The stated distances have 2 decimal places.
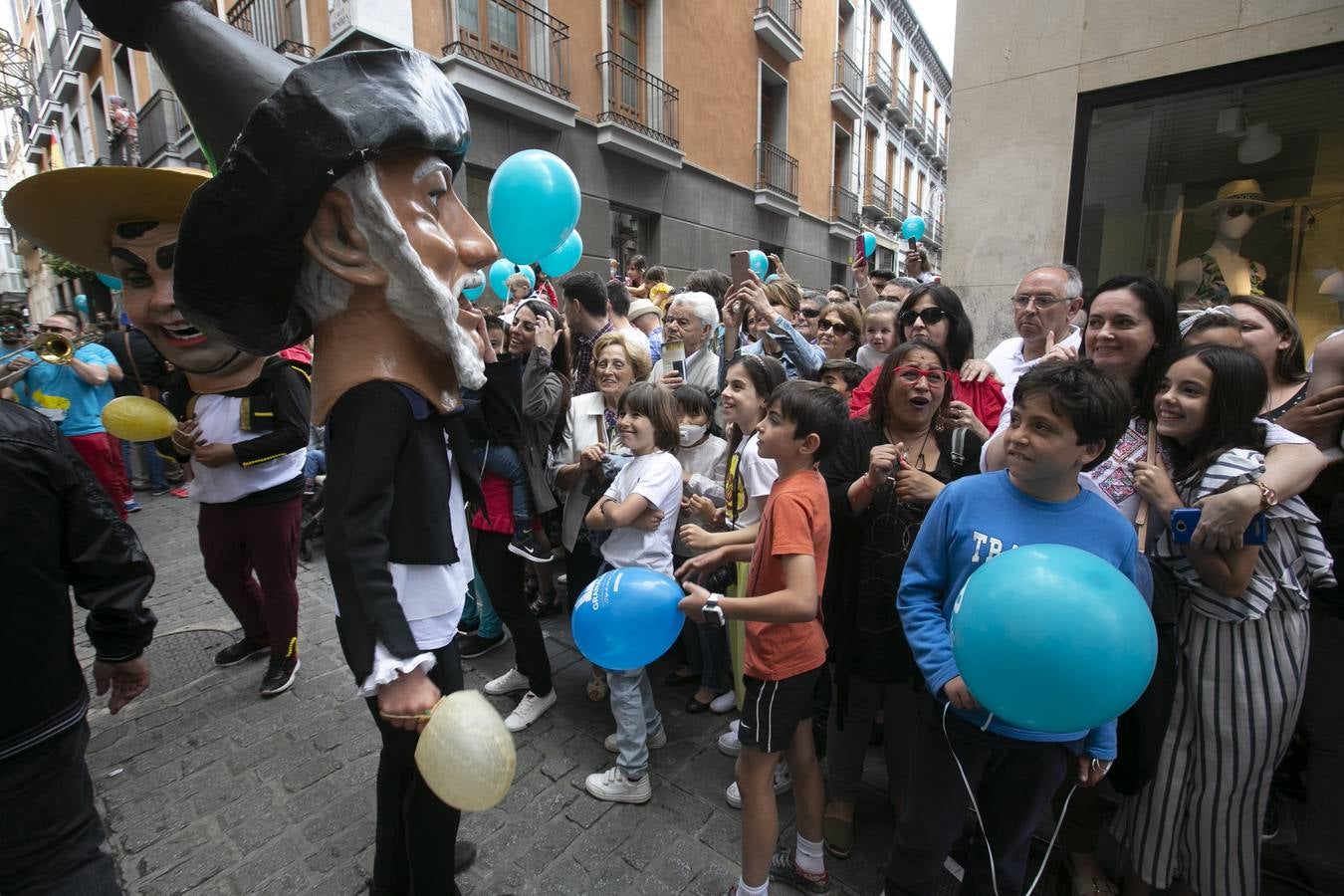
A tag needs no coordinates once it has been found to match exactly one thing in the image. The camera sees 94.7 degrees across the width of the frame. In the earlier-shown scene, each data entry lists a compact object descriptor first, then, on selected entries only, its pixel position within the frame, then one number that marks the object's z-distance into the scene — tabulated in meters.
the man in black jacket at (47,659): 1.46
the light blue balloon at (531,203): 2.47
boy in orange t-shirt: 1.85
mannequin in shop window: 4.42
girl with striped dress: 1.81
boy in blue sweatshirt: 1.56
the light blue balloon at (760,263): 5.88
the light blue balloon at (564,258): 4.01
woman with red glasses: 2.26
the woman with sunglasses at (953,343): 2.68
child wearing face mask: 3.14
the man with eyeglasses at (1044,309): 2.89
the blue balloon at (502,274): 6.13
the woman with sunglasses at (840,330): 3.95
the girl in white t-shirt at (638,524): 2.57
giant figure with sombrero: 2.16
